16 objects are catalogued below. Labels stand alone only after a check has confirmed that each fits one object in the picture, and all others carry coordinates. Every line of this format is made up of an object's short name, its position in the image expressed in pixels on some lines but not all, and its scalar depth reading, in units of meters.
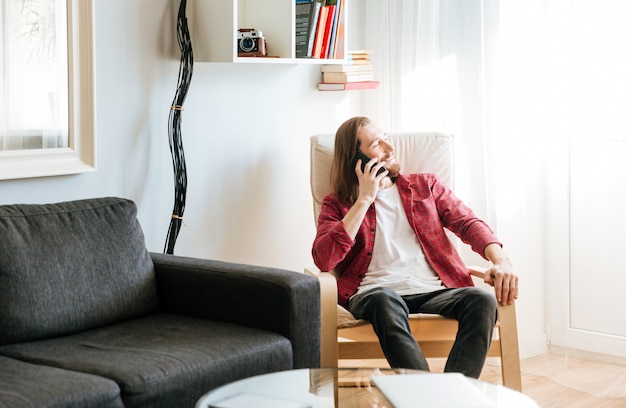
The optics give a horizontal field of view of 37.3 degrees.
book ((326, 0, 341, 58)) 3.71
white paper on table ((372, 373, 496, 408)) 1.96
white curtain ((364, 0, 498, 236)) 3.82
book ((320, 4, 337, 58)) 3.69
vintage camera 3.46
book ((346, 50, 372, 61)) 3.93
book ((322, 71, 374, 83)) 3.94
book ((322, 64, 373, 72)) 3.94
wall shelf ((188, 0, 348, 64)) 3.30
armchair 2.87
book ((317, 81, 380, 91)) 3.94
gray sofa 2.30
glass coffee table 1.98
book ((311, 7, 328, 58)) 3.66
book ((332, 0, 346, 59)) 3.74
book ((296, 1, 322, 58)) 3.62
